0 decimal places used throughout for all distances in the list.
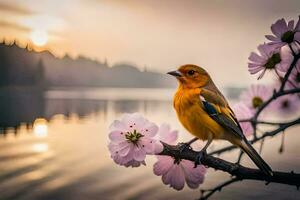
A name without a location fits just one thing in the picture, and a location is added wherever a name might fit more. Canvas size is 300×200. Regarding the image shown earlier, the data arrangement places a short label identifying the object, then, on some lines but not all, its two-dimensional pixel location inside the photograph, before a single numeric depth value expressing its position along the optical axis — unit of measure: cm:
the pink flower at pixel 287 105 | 76
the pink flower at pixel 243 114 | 66
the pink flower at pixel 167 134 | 57
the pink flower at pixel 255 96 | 71
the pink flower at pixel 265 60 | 58
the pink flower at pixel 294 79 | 65
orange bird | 55
